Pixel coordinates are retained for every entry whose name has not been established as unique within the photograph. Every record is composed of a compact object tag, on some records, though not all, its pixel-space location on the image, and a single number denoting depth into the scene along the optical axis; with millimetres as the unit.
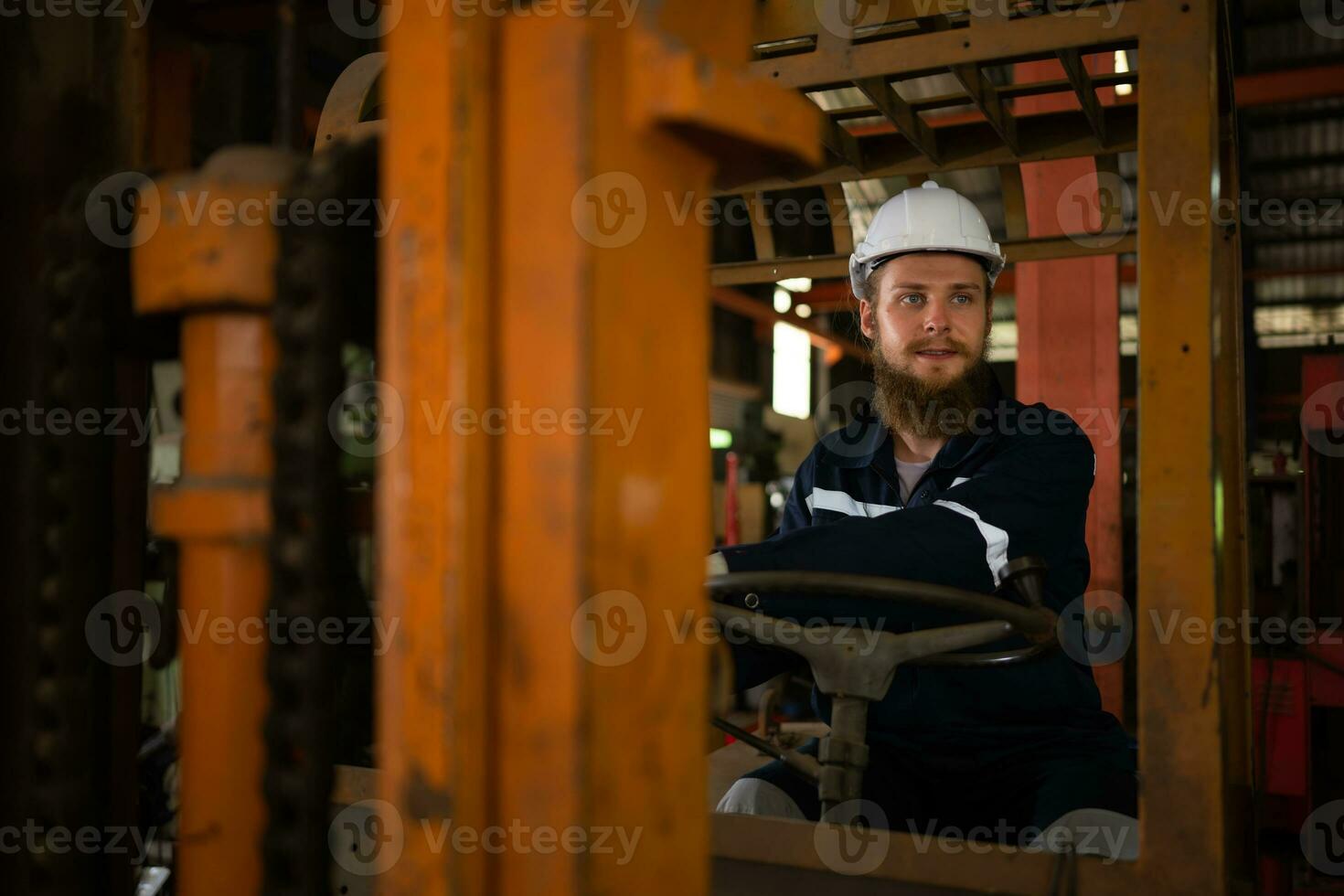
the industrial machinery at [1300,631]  4160
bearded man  1866
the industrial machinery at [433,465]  693
